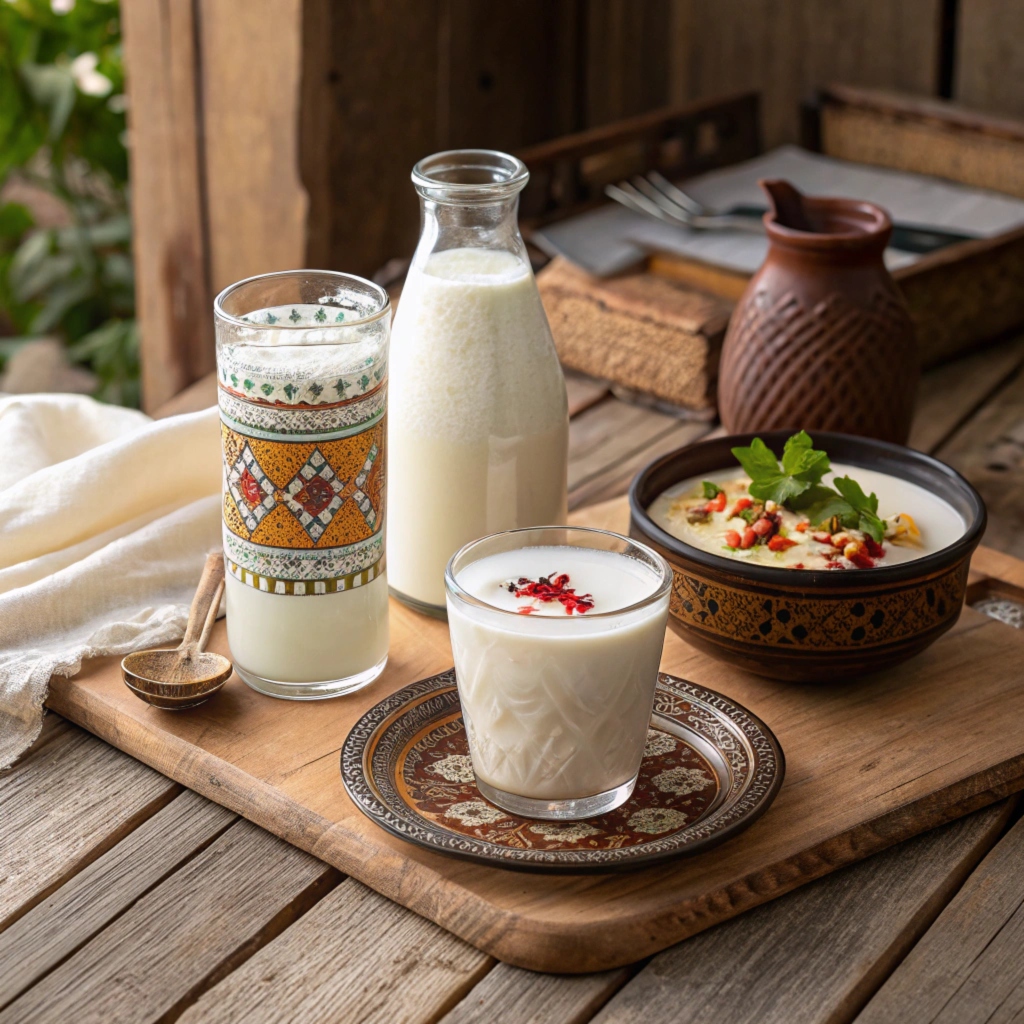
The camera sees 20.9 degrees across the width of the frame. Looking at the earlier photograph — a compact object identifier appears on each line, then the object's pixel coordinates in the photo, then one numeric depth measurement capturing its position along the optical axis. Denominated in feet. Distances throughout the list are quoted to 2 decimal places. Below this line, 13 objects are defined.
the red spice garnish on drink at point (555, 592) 3.77
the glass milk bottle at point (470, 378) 4.17
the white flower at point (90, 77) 8.03
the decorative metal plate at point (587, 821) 3.70
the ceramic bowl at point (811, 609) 3.99
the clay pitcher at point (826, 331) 4.71
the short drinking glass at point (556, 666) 3.71
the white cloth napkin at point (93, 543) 4.16
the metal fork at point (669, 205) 5.59
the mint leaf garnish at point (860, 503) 4.13
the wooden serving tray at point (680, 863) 3.66
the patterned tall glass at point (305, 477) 3.91
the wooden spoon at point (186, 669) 4.03
